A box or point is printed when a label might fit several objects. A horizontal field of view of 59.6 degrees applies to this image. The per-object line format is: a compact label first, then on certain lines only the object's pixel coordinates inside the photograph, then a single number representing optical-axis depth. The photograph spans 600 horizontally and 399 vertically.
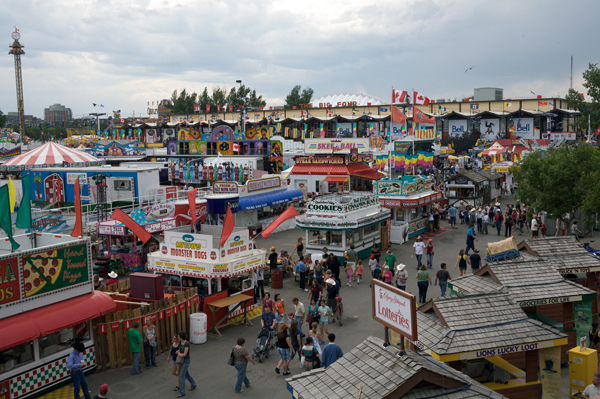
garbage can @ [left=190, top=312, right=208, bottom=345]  13.80
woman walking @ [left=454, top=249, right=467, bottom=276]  18.41
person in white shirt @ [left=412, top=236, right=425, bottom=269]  20.28
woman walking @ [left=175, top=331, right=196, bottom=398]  10.85
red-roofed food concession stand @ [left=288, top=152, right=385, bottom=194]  40.06
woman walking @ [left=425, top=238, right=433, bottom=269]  20.52
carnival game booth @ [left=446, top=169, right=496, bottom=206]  33.78
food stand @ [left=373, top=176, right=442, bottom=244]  26.12
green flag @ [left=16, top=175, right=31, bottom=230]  11.74
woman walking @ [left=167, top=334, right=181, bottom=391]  10.99
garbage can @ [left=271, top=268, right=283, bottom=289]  18.58
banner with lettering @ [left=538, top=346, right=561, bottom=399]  9.63
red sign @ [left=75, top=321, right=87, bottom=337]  12.01
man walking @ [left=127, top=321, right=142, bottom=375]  11.91
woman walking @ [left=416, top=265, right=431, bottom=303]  15.92
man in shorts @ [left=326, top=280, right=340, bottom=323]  15.11
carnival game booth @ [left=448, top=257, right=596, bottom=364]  10.97
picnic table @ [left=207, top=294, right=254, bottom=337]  14.39
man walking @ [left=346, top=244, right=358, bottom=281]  19.50
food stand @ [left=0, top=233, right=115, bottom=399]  10.20
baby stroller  12.63
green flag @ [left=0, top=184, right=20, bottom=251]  11.12
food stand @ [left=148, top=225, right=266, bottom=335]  14.66
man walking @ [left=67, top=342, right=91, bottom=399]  10.28
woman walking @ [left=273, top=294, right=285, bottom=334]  13.59
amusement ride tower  93.75
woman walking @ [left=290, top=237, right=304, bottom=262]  20.98
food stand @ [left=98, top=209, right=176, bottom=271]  21.73
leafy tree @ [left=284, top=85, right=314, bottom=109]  120.12
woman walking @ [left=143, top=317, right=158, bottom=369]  12.28
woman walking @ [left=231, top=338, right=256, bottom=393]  10.75
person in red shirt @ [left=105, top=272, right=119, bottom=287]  15.44
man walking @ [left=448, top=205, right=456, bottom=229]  29.90
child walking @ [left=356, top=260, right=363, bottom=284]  18.72
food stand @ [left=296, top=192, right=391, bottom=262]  21.36
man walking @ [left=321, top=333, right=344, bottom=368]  10.02
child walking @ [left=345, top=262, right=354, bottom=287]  18.69
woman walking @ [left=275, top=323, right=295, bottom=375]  11.52
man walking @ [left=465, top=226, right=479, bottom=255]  21.94
